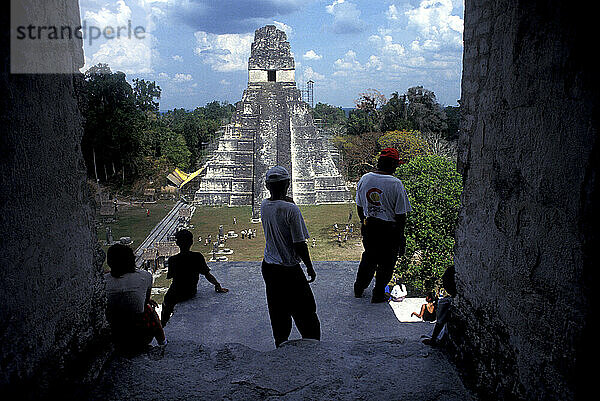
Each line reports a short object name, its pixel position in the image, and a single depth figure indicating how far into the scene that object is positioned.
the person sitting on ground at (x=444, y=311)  2.71
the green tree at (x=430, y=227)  8.70
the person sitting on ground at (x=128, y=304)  2.71
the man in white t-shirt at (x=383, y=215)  3.52
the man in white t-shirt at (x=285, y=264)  2.79
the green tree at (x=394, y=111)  31.61
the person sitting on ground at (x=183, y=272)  3.85
